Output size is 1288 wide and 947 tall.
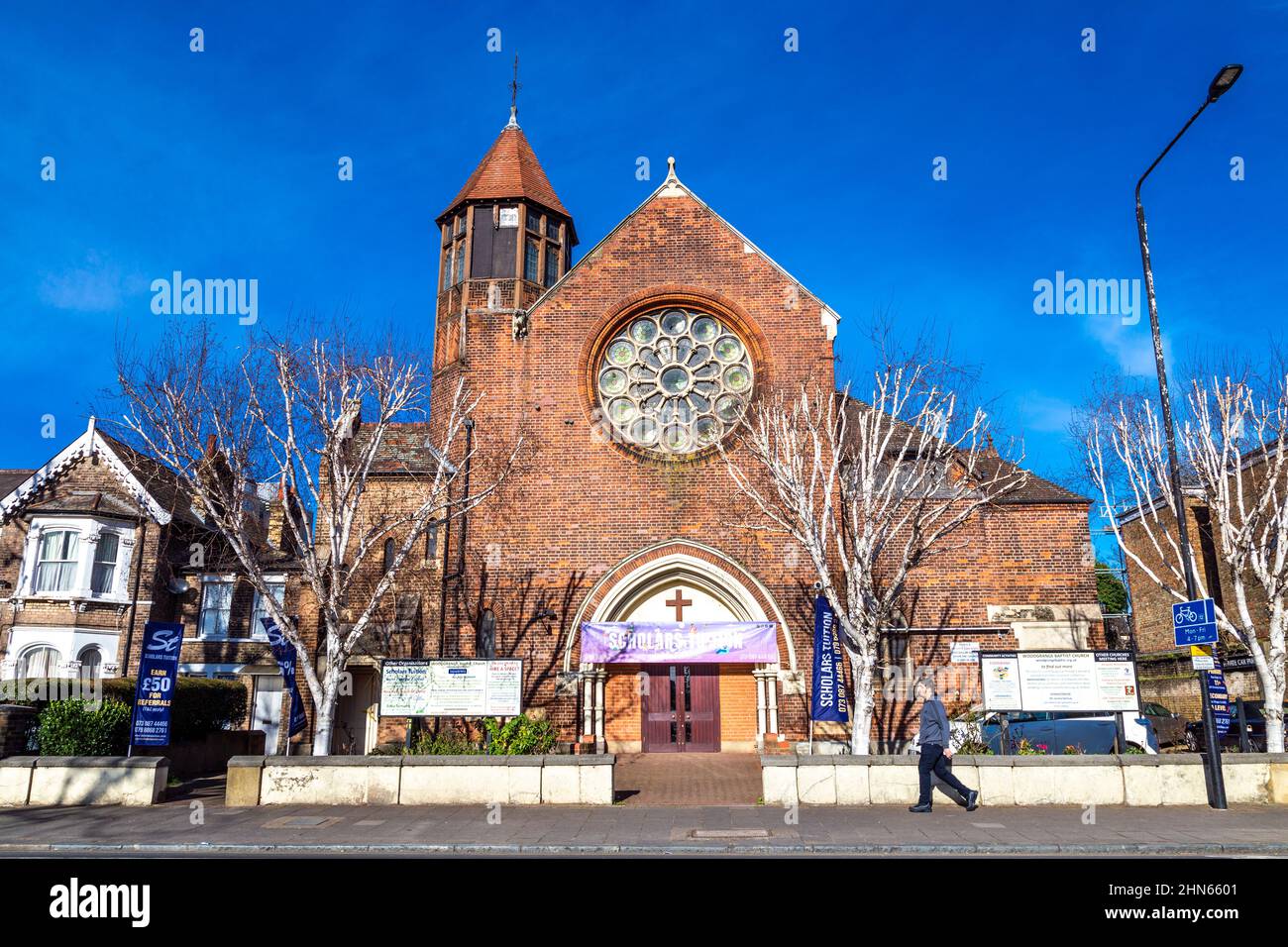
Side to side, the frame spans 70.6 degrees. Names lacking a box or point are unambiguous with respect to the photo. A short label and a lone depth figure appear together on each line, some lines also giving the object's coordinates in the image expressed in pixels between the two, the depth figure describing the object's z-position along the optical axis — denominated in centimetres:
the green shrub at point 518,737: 1509
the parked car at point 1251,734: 2215
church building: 1966
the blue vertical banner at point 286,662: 1659
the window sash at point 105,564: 2606
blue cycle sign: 1308
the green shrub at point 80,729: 1532
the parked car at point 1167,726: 2356
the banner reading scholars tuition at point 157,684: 1507
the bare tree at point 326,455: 1480
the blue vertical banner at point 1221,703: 1688
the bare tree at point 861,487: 1541
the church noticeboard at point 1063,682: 1421
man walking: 1277
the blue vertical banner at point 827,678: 1791
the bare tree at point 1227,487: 1452
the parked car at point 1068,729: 1897
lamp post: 1285
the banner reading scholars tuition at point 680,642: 1922
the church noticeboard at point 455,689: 1504
